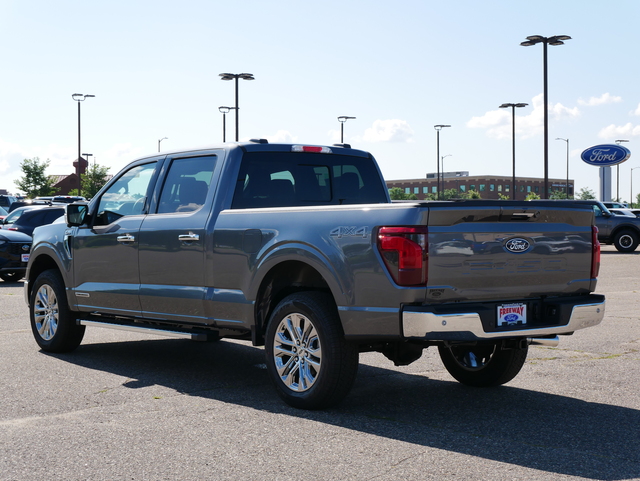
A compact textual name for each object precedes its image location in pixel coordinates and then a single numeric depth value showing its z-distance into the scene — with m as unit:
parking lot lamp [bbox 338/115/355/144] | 65.94
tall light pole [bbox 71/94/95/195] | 59.34
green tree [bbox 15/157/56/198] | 81.50
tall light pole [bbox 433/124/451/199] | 68.61
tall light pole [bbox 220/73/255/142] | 42.59
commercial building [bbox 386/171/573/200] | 145.50
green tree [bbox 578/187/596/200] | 108.40
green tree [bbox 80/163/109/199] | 79.56
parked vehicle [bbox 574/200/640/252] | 29.30
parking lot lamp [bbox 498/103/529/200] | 52.22
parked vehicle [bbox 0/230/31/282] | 17.62
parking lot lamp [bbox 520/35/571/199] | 33.22
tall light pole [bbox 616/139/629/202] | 99.04
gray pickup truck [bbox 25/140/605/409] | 5.32
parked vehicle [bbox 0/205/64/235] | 19.86
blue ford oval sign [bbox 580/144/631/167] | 50.00
